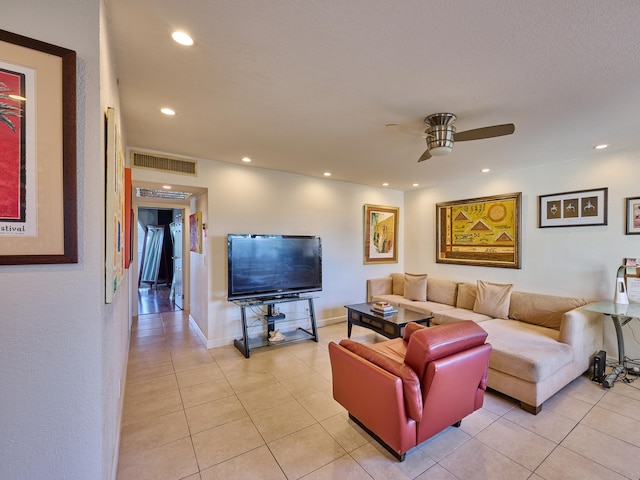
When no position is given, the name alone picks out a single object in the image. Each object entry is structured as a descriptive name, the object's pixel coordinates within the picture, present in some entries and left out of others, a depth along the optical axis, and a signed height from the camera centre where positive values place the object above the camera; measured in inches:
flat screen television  146.1 -15.5
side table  108.5 -28.6
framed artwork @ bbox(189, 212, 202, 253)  171.5 +3.1
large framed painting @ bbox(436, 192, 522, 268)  167.8 +4.0
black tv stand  148.5 -52.0
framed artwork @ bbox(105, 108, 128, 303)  50.3 +4.7
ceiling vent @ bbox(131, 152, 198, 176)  134.5 +35.7
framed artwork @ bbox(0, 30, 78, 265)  38.1 +11.7
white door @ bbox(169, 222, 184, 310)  250.5 -31.0
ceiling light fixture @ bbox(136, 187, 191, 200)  177.2 +27.8
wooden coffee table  139.2 -42.1
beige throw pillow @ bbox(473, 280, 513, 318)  154.4 -34.1
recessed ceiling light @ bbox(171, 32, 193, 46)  59.8 +42.1
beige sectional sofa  100.0 -41.6
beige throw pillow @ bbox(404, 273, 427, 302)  194.1 -34.8
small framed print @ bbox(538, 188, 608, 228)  136.8 +14.7
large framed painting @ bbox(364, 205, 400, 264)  214.5 +2.5
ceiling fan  94.5 +34.5
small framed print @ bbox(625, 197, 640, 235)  126.4 +9.8
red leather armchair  70.8 -38.5
